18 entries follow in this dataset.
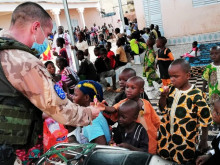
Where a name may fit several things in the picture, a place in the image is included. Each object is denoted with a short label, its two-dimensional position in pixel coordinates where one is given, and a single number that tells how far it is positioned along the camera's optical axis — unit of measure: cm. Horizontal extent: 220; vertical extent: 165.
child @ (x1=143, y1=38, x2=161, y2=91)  514
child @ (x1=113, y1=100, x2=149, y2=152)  193
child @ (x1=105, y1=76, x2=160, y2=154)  214
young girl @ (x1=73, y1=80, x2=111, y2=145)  183
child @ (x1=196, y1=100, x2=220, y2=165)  178
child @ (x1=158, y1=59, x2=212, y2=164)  199
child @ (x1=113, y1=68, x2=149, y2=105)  285
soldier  146
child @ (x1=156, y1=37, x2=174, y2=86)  455
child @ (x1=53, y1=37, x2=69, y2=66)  665
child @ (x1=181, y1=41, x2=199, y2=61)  702
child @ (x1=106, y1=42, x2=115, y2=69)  630
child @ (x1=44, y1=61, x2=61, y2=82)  408
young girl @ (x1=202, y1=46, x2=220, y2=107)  306
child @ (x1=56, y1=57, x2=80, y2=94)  446
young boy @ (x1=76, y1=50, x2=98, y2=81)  517
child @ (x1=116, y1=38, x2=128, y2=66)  682
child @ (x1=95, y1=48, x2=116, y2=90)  598
